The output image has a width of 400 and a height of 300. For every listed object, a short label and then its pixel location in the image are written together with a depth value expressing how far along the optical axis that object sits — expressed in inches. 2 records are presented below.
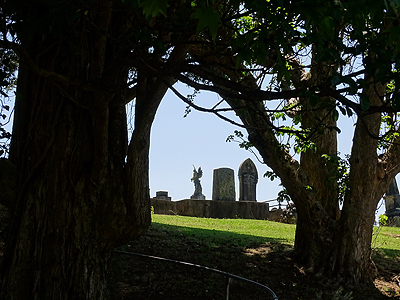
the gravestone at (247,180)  927.7
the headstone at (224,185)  895.1
